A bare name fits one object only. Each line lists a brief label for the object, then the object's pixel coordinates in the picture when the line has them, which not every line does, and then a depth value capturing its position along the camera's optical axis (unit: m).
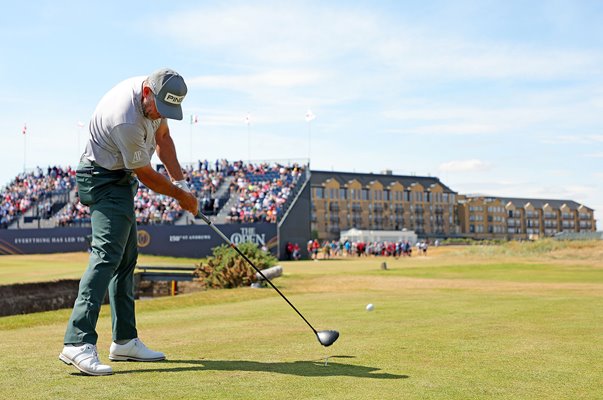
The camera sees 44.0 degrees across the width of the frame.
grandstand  58.06
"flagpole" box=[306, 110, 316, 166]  66.25
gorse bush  21.50
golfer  6.00
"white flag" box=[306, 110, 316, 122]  66.25
